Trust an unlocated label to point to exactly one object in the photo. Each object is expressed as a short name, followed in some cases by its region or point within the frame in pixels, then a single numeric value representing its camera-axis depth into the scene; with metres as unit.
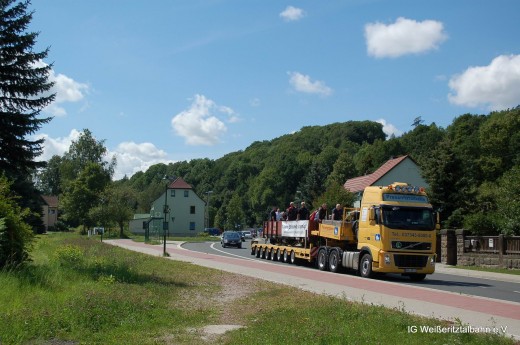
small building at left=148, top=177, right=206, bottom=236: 99.00
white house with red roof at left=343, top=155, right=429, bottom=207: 66.50
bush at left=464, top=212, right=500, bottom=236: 29.95
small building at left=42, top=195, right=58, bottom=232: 120.38
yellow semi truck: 20.47
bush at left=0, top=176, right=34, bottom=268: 15.07
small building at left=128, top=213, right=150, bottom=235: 100.66
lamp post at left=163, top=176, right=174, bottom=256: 34.90
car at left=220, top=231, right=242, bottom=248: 52.78
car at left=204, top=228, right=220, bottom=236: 105.69
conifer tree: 20.75
